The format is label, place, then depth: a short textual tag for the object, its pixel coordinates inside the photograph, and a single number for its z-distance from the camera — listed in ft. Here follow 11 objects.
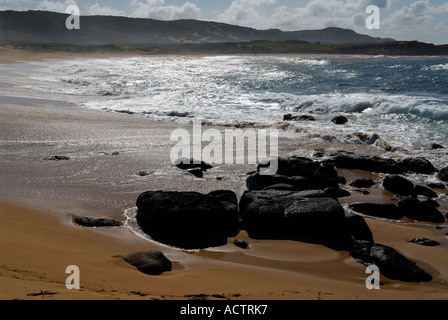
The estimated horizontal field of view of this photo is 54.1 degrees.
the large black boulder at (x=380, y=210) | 24.02
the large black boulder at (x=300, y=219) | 20.13
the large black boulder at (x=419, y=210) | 23.45
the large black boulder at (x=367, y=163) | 32.53
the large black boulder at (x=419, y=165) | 32.40
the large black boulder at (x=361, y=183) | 29.09
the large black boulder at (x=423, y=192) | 27.48
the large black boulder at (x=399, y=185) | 27.81
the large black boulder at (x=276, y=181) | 26.73
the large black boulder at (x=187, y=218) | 19.89
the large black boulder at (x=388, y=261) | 16.79
